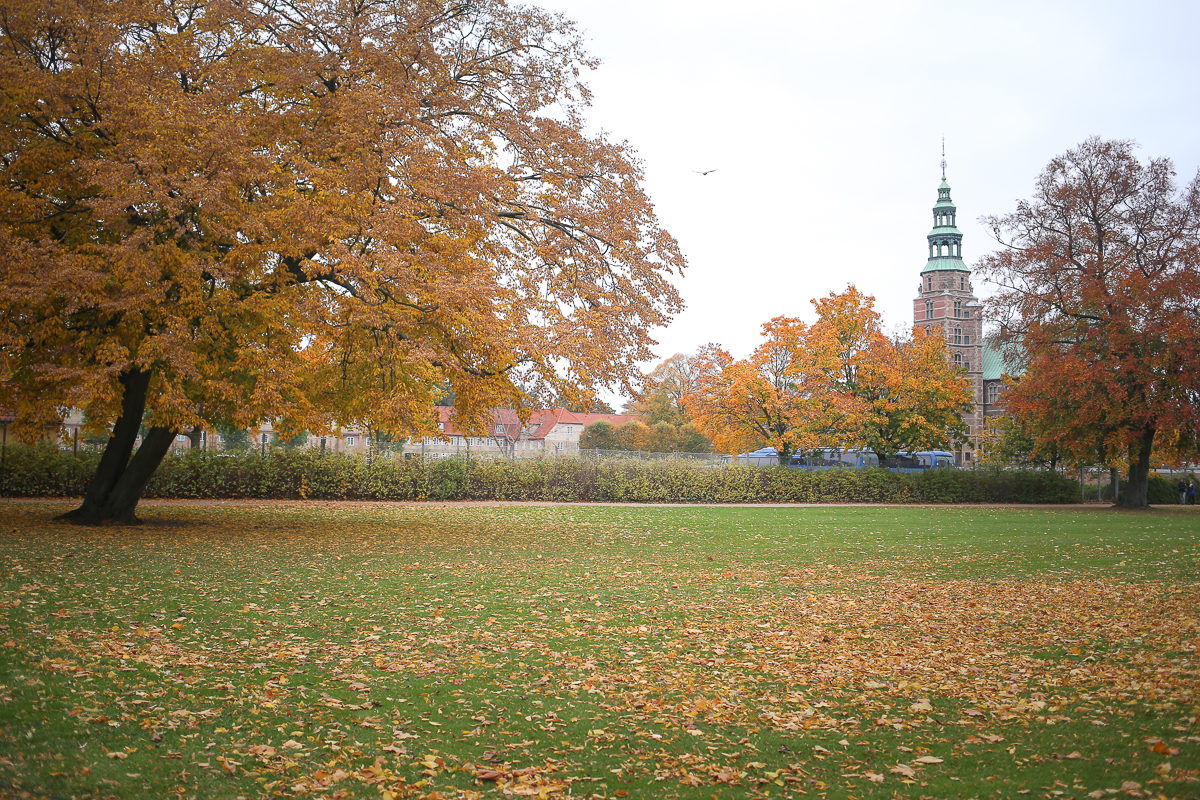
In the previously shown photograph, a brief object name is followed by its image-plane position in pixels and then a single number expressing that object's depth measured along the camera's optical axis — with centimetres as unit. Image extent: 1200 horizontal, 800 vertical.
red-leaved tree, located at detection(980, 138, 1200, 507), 2689
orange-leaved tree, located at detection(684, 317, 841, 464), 3597
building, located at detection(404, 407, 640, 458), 2881
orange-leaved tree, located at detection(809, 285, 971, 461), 3653
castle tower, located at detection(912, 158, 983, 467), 9488
